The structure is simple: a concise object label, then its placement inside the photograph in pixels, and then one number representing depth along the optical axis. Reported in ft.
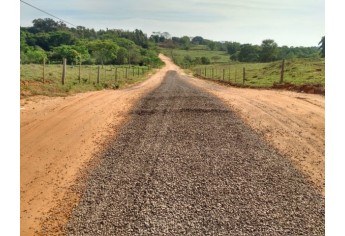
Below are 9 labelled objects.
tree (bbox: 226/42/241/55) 444.14
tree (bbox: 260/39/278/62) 257.55
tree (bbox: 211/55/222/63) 334.44
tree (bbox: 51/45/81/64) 206.39
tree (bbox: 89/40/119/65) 238.89
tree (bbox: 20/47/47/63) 162.09
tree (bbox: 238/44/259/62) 272.60
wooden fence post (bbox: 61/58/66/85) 63.05
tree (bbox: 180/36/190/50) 554.46
